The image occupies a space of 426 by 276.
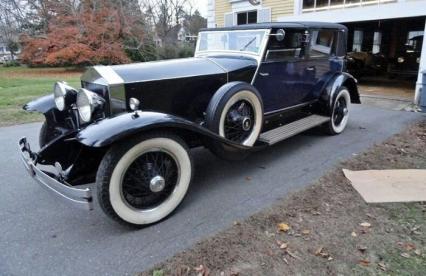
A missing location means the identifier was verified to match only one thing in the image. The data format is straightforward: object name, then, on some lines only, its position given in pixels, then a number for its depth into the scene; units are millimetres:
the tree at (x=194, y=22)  29141
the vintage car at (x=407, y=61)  13156
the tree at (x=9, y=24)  19469
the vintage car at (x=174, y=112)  2578
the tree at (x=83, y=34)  17219
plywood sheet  3174
